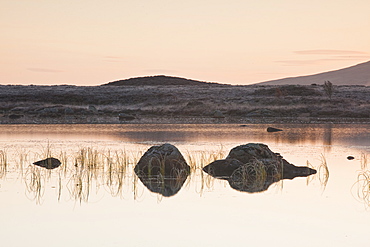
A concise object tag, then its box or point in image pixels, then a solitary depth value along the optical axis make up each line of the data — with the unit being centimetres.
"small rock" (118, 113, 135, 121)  6925
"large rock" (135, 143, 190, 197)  1970
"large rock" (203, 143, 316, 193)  1919
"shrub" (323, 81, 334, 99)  9608
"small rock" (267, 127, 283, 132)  4795
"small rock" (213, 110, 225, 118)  7636
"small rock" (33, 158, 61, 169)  2270
